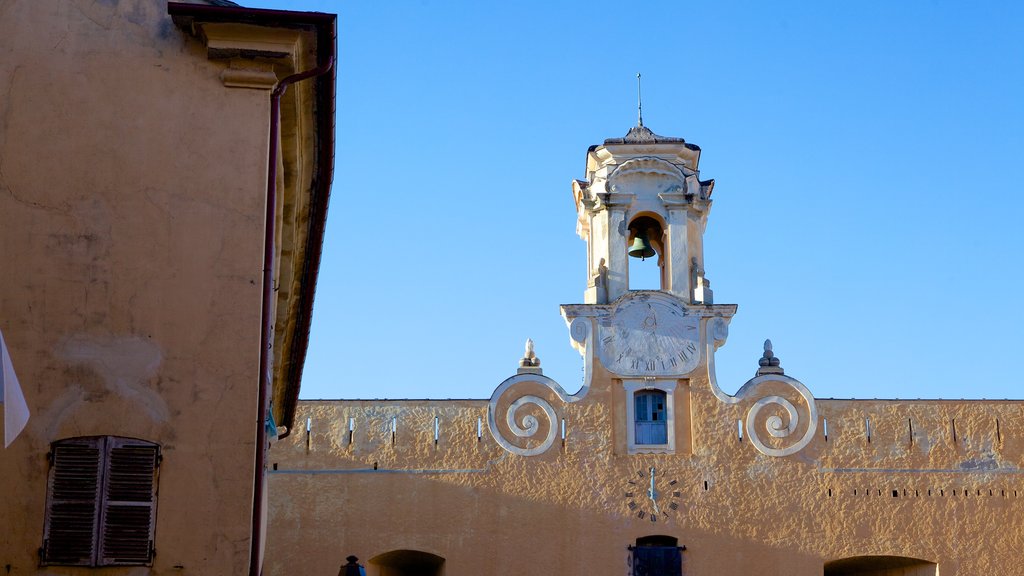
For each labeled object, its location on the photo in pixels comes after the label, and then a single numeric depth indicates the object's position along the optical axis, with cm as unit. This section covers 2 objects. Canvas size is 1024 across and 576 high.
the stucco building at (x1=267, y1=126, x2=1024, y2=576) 2083
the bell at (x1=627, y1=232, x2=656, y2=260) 2273
